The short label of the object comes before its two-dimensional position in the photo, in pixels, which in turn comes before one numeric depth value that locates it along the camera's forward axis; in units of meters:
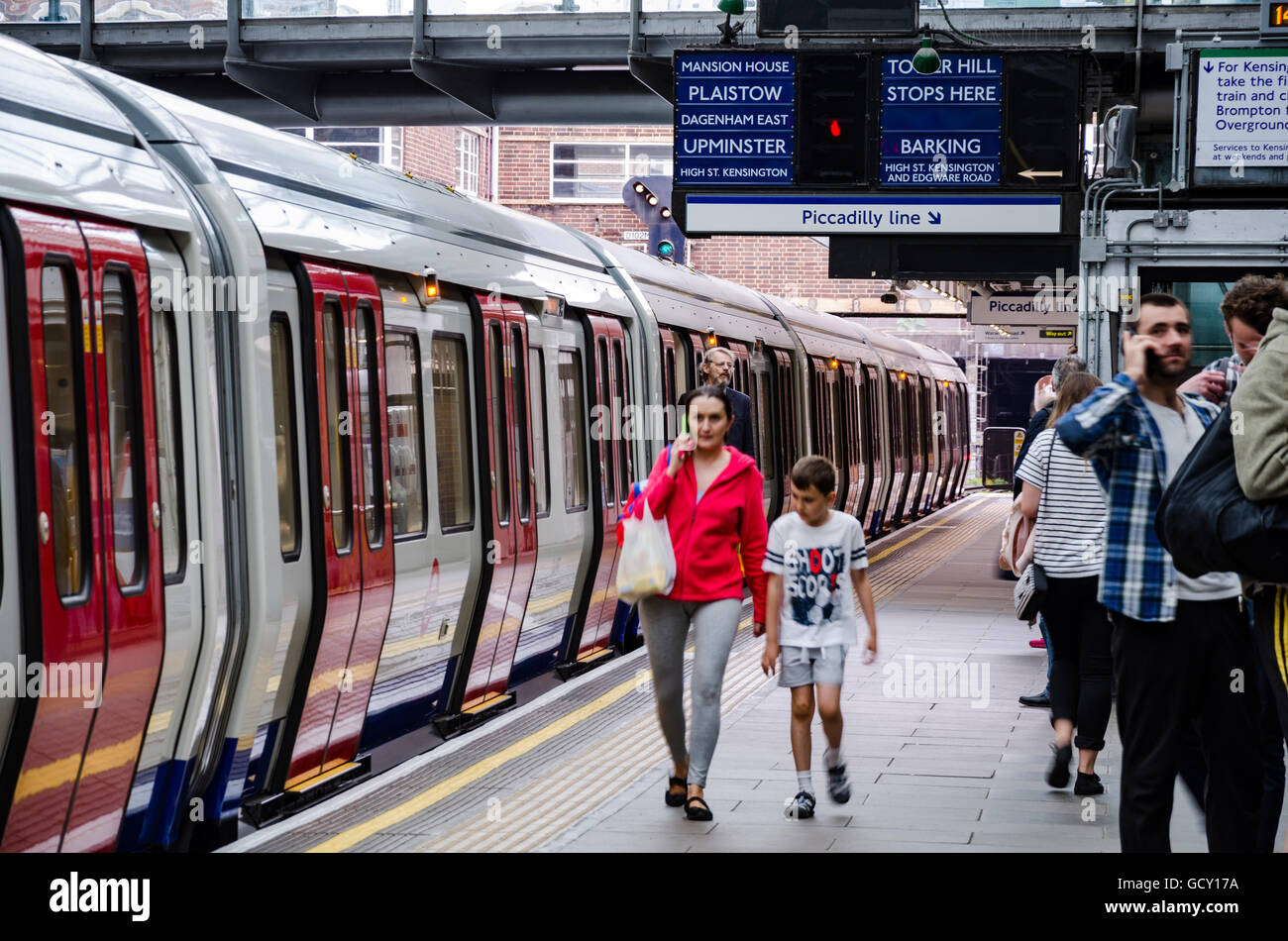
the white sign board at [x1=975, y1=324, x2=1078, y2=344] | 25.83
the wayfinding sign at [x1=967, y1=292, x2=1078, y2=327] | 23.69
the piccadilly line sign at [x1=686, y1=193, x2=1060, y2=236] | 13.47
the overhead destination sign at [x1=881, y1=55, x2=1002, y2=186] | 13.57
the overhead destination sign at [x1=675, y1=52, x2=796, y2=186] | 13.80
